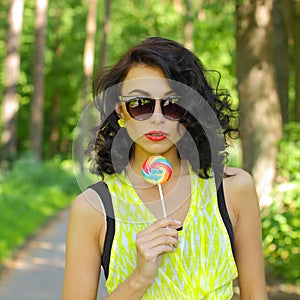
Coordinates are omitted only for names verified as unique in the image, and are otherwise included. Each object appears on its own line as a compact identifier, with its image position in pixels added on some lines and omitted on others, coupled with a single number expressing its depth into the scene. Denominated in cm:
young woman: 265
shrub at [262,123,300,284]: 717
